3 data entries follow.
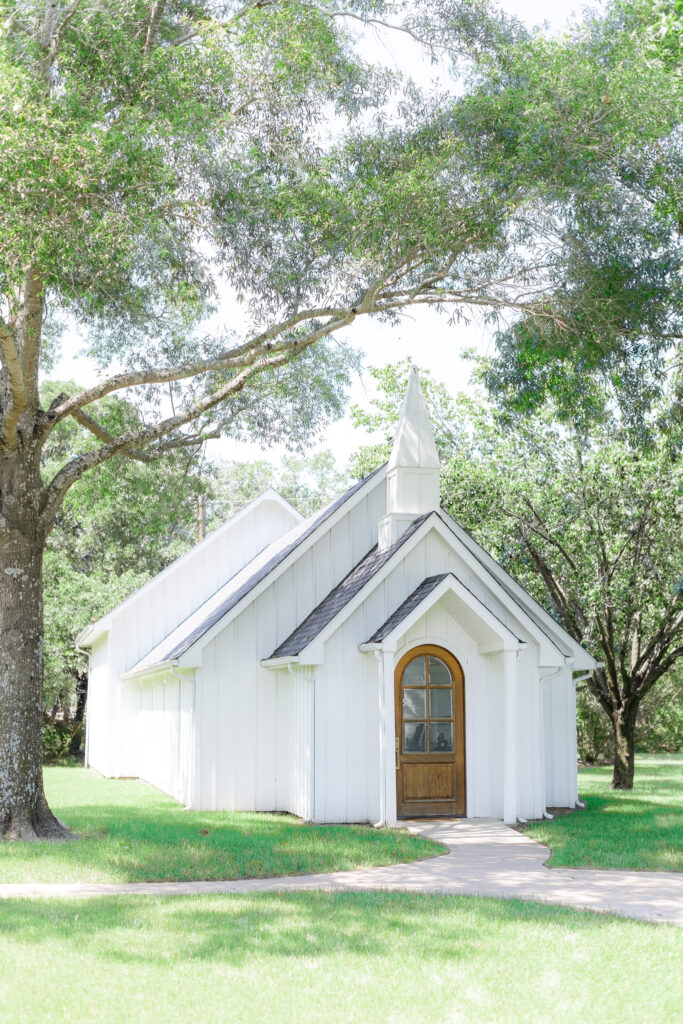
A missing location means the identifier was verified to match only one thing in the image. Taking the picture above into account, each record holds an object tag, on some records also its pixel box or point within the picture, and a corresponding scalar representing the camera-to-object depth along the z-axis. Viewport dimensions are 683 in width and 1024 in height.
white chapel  14.72
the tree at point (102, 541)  16.86
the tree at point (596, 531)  20.25
